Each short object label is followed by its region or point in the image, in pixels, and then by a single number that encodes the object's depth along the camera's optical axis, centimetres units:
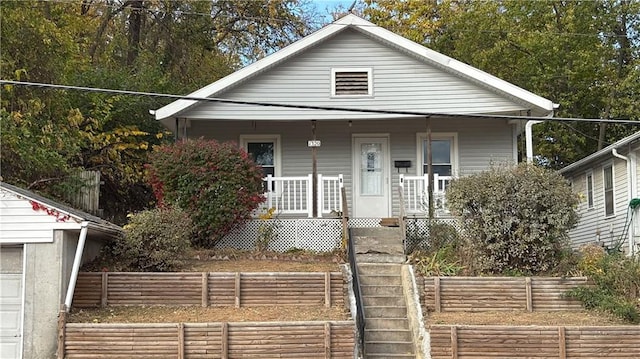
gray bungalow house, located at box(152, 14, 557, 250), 1650
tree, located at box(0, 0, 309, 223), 1620
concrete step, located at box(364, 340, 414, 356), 1090
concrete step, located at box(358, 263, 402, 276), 1300
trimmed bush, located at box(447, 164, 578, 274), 1252
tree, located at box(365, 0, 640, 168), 2619
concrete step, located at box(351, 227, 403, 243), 1503
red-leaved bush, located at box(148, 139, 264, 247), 1445
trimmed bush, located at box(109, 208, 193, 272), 1253
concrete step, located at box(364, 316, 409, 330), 1143
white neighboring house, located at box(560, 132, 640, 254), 1739
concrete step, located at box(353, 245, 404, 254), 1416
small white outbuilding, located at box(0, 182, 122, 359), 1074
